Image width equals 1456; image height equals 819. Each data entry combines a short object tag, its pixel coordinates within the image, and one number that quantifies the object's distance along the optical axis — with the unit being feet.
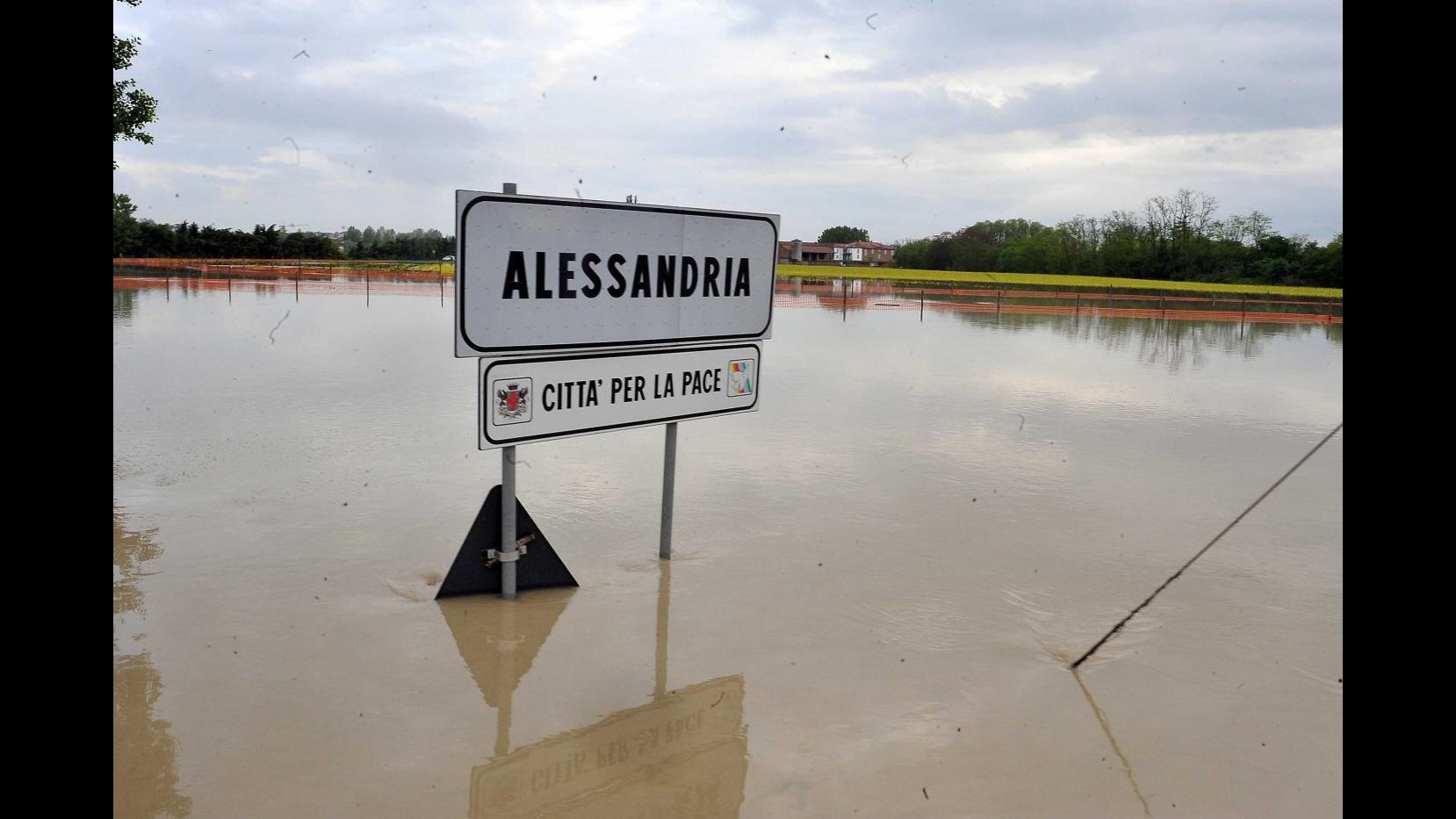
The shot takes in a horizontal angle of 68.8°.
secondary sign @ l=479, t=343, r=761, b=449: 17.06
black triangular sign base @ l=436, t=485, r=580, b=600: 18.07
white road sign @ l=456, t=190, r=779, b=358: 16.63
